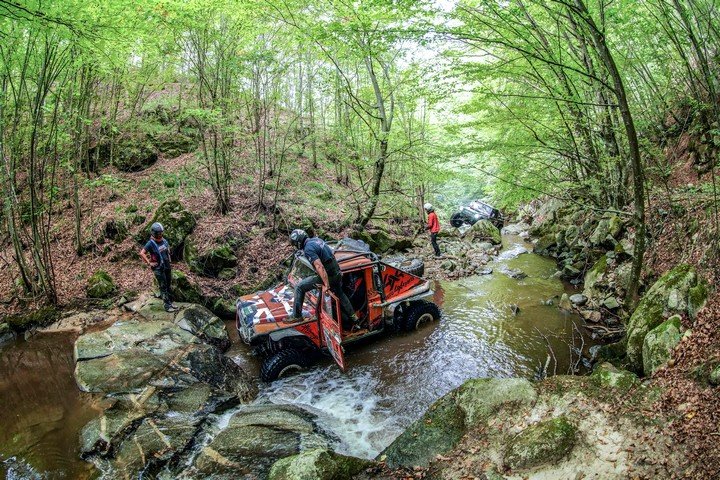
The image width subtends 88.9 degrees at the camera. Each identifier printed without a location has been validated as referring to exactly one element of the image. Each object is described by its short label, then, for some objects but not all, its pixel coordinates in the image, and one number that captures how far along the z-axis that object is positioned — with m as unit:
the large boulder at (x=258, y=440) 3.79
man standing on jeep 5.58
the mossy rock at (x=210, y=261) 9.27
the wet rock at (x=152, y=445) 3.71
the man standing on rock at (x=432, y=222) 12.31
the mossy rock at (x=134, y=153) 12.55
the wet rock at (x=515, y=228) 19.09
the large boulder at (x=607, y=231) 9.42
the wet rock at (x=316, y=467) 3.28
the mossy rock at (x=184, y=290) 8.34
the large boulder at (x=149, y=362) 5.04
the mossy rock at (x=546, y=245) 13.44
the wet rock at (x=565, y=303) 8.23
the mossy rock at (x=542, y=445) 3.19
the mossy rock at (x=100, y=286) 8.23
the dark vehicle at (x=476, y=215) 19.30
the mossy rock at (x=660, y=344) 4.25
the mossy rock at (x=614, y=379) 3.87
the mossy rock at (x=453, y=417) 3.72
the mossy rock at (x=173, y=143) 13.48
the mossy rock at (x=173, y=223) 9.52
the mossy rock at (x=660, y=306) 4.84
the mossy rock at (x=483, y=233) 15.57
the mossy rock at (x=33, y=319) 7.34
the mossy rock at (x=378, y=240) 12.53
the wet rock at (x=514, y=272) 10.88
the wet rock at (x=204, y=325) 6.92
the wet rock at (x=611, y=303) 7.41
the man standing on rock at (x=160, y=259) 7.39
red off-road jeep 5.83
